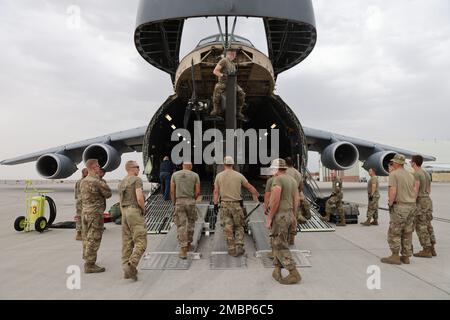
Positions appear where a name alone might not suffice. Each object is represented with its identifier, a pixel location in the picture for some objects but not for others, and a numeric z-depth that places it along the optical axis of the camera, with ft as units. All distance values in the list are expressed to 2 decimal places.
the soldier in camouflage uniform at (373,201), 27.12
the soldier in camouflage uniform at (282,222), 13.33
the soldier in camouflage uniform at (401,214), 16.28
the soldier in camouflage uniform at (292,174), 19.69
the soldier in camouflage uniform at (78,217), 21.91
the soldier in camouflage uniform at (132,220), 13.87
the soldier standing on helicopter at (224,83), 21.31
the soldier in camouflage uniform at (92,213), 15.20
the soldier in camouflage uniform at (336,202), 27.96
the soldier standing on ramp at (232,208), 17.01
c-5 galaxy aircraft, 21.22
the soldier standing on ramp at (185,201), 17.25
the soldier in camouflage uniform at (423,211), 17.54
